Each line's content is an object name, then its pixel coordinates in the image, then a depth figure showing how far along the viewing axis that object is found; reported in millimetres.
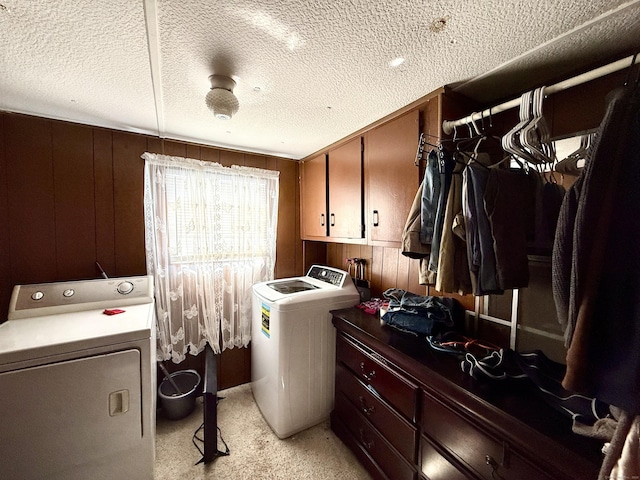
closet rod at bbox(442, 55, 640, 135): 753
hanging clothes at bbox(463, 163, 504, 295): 936
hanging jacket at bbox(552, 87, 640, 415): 527
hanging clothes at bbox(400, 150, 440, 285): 1157
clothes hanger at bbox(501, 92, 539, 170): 944
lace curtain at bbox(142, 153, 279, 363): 2000
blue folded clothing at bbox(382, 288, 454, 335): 1391
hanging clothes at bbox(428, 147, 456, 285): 1108
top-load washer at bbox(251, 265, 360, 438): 1757
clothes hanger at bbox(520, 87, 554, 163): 918
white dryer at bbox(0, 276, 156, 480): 1101
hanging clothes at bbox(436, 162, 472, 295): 1028
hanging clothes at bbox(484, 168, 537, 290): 920
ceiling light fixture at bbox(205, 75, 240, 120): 1190
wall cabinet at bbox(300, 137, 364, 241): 1848
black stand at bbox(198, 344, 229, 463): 1619
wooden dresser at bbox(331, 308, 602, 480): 766
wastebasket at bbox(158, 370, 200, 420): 1928
